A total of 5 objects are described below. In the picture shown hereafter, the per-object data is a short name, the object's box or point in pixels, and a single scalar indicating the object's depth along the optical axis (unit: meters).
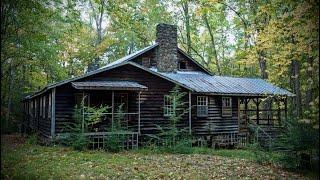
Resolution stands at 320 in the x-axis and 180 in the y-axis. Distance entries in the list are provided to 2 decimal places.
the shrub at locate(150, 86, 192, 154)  18.34
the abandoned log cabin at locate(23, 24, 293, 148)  20.31
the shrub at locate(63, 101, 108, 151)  17.45
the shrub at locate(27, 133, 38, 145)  20.52
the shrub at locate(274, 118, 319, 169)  12.60
